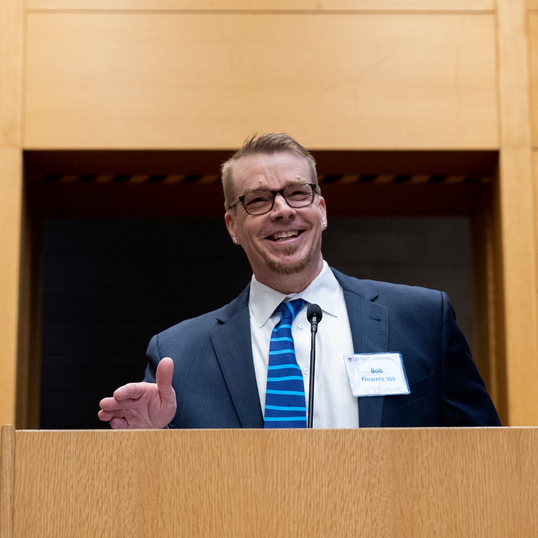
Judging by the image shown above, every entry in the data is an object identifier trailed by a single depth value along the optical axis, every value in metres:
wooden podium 1.91
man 2.34
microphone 2.10
